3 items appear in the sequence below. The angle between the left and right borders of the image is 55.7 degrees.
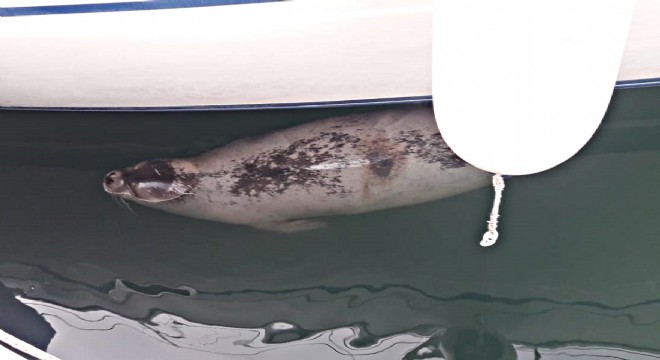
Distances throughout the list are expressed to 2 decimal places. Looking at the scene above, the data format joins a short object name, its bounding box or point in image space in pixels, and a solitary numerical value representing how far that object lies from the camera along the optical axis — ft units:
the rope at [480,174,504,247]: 7.86
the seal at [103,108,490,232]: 10.66
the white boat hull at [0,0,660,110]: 9.10
